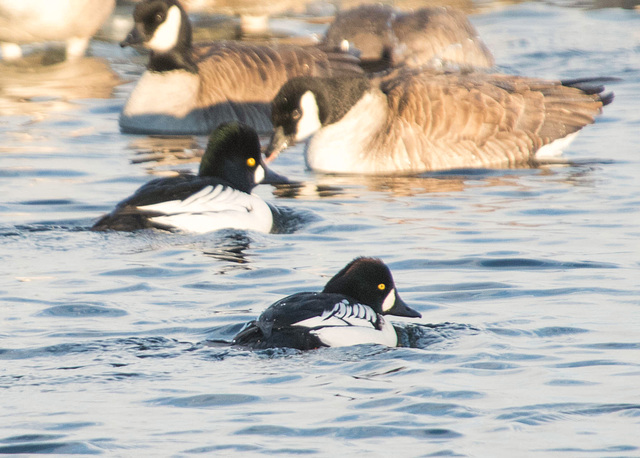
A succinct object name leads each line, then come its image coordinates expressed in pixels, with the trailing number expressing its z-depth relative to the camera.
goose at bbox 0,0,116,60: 17.91
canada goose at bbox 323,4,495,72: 17.30
